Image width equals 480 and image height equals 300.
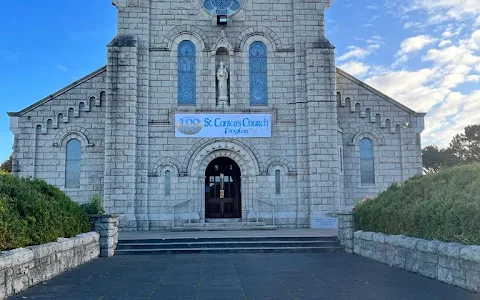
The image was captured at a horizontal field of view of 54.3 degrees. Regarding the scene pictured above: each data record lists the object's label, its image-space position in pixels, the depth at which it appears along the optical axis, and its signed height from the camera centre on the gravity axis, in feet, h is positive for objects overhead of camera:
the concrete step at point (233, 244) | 48.37 -4.92
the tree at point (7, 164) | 138.85 +10.43
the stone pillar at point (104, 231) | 45.03 -3.16
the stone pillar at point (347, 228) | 46.57 -3.16
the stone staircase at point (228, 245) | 47.85 -4.94
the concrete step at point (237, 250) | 47.34 -5.38
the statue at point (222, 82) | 68.44 +16.84
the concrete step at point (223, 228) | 62.64 -4.08
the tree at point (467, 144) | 170.60 +19.29
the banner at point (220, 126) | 67.41 +10.28
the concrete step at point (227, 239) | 49.37 -4.49
